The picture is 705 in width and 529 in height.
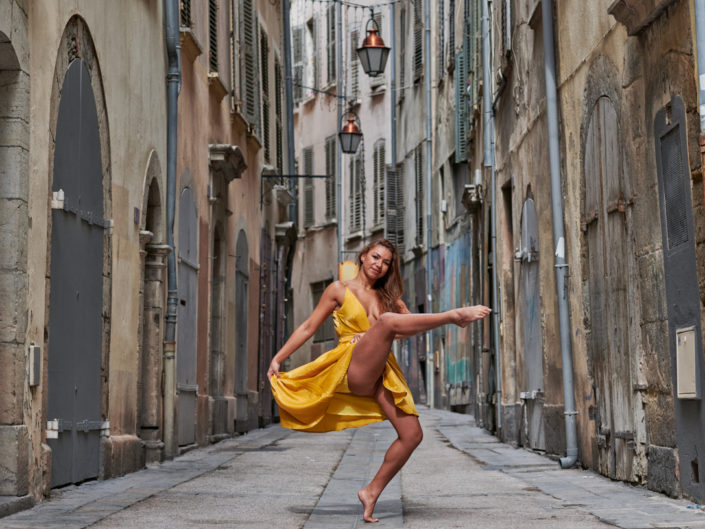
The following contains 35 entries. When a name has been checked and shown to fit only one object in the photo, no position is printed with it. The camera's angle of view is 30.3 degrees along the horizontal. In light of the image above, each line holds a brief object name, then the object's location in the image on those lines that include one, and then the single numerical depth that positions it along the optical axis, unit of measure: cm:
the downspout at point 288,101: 2556
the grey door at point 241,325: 1905
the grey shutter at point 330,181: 3659
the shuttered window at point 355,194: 3544
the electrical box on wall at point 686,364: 743
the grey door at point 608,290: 930
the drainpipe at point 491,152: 1642
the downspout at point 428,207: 2841
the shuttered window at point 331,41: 3644
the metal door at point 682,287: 740
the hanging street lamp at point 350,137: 2480
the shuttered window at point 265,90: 2209
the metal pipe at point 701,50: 693
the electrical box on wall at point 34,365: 786
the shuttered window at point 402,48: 3212
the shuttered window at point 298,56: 3812
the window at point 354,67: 3528
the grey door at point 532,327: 1351
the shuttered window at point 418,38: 2972
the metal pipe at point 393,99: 3312
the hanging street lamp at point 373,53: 2139
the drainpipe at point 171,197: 1288
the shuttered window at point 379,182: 3412
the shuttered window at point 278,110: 2416
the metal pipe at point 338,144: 3588
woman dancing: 727
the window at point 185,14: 1408
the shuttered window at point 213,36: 1620
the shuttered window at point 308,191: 3794
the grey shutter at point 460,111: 2162
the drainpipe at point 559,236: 1104
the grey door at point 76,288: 877
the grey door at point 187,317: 1398
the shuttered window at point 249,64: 1921
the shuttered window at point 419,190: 3045
